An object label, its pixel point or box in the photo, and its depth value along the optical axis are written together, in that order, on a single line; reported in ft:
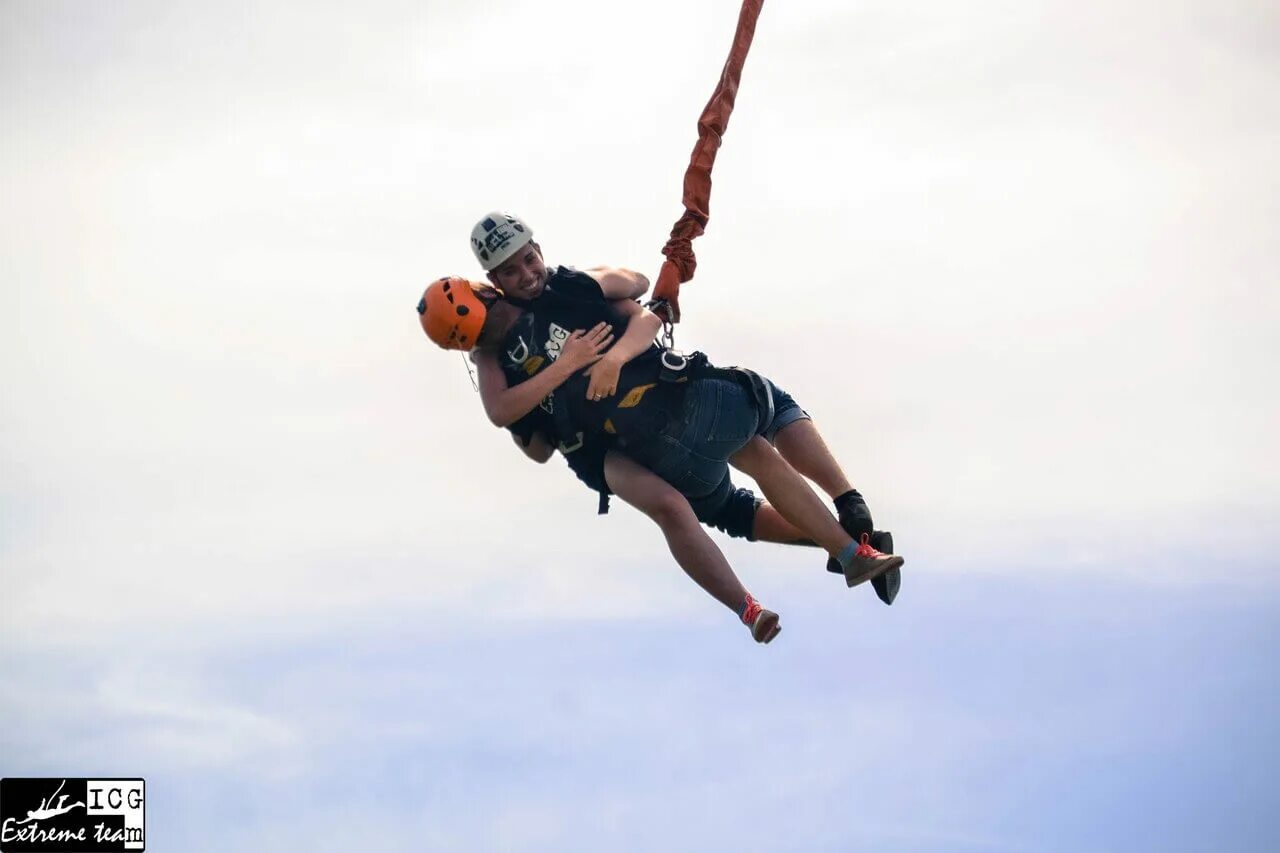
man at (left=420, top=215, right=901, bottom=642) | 48.75
